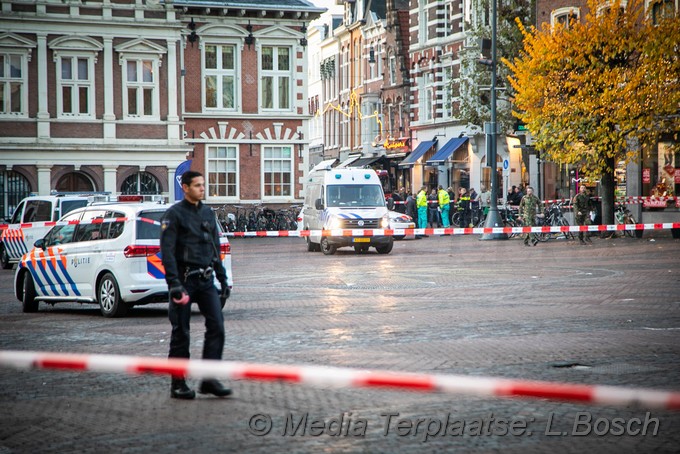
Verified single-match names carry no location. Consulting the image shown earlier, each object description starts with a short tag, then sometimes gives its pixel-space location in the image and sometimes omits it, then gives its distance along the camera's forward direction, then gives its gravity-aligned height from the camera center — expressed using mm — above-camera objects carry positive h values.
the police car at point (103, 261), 15250 -953
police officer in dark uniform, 8953 -646
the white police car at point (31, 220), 27312 -641
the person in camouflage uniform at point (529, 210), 33688 -635
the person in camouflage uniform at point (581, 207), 34406 -588
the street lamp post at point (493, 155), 36844 +1123
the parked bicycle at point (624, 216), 36750 -951
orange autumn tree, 34812 +3200
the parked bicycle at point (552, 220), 37775 -1061
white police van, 29953 -449
